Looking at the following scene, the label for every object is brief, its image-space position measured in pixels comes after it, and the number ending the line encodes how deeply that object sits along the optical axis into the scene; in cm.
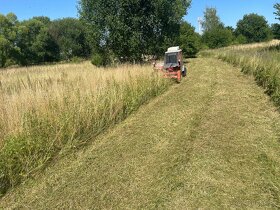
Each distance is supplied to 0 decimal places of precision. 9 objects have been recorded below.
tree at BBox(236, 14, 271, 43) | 5420
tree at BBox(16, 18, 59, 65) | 4102
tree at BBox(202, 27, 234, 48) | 3979
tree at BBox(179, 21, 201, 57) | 2456
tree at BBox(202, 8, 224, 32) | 5142
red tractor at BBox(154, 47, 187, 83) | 992
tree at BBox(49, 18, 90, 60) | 4630
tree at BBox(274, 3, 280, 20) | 2100
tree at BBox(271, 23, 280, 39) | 2221
